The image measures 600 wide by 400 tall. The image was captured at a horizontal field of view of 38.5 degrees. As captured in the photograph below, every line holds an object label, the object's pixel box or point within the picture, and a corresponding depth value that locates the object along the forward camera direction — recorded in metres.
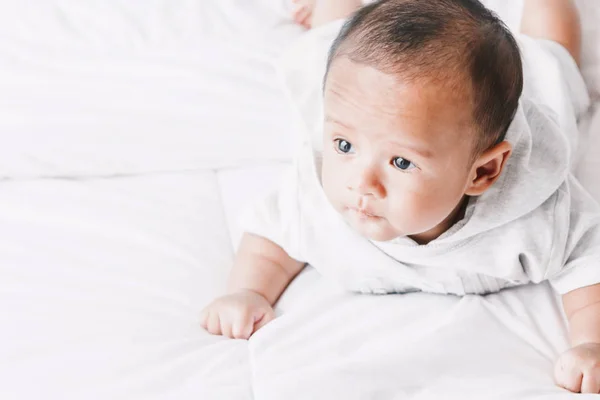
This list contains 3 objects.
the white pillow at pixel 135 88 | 1.21
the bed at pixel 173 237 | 0.91
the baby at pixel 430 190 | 0.83
